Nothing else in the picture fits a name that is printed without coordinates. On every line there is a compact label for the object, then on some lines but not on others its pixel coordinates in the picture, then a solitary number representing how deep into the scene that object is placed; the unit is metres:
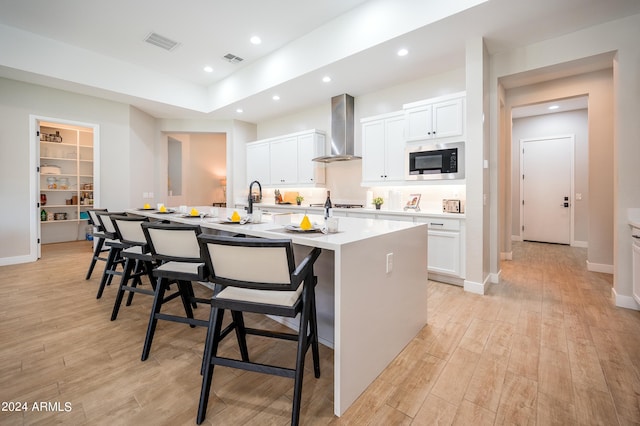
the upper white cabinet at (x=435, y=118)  3.43
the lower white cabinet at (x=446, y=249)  3.33
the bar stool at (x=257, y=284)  1.26
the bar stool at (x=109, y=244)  2.94
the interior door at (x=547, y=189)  6.02
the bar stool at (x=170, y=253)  1.84
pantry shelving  6.13
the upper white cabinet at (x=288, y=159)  5.40
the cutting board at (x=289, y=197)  6.28
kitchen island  1.41
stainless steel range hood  4.96
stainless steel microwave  3.50
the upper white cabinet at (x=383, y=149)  4.12
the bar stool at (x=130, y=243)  2.44
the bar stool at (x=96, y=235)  3.35
